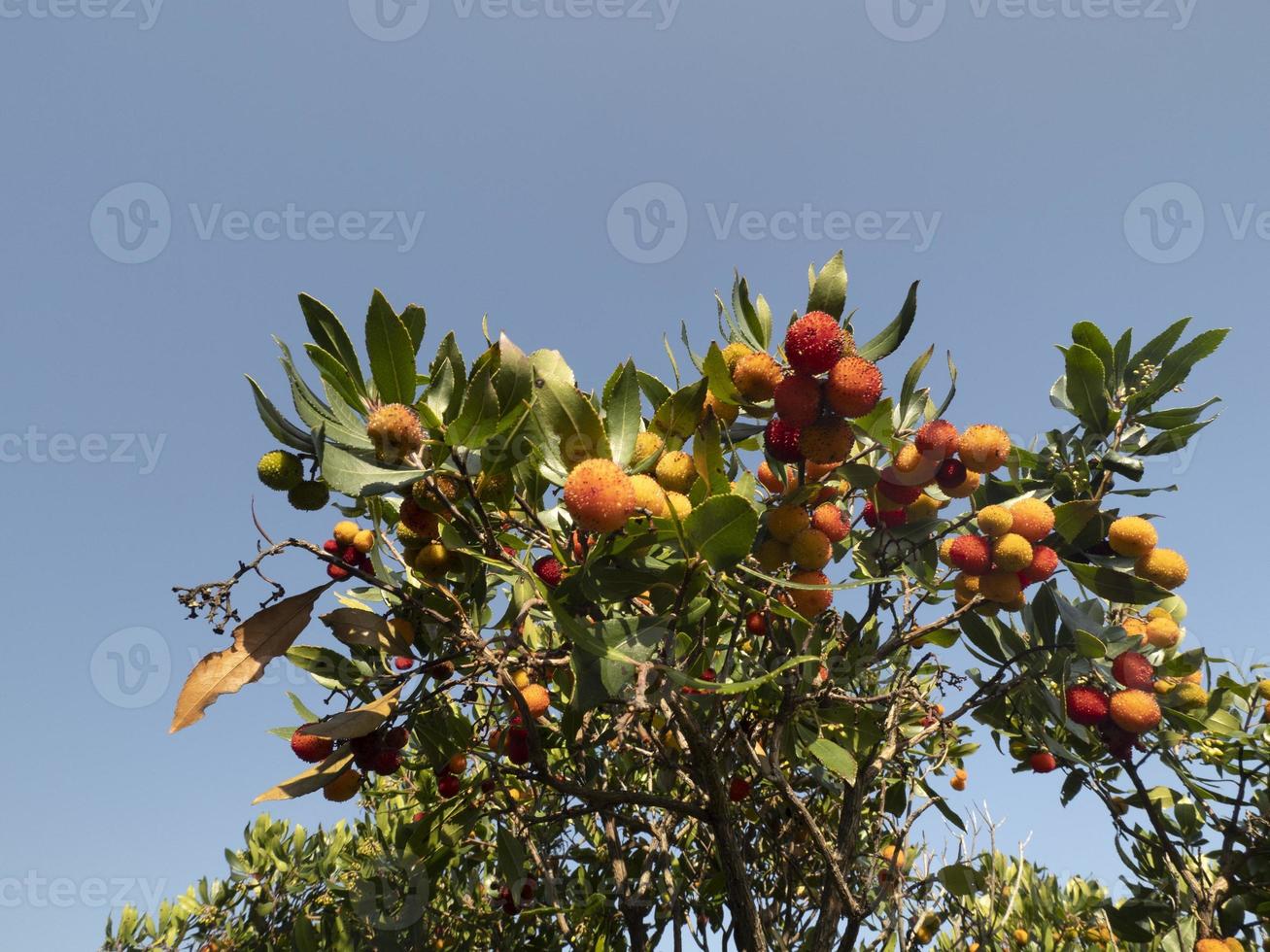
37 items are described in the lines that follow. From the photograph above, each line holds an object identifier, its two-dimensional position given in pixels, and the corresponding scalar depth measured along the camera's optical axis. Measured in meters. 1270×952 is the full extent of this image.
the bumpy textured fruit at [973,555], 0.38
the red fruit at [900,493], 0.39
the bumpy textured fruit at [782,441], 0.33
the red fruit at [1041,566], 0.38
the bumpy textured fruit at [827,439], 0.32
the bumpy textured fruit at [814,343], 0.31
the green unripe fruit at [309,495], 0.31
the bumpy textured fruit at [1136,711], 0.40
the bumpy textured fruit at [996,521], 0.37
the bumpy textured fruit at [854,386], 0.31
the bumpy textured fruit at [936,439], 0.37
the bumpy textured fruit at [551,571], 0.33
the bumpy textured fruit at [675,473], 0.30
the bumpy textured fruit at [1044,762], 0.52
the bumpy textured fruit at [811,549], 0.31
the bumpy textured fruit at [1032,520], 0.38
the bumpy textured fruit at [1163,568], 0.39
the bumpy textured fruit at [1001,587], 0.38
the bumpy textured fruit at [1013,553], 0.37
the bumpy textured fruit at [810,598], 0.34
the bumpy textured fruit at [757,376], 0.33
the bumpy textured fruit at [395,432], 0.27
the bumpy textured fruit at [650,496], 0.27
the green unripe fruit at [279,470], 0.30
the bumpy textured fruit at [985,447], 0.38
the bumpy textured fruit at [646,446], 0.30
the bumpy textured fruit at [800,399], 0.32
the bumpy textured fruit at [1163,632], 0.50
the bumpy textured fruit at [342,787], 0.35
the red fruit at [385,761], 0.34
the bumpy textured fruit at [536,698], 0.36
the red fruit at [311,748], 0.34
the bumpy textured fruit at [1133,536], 0.39
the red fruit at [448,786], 0.46
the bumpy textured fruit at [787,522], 0.31
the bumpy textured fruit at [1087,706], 0.41
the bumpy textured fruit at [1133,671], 0.41
